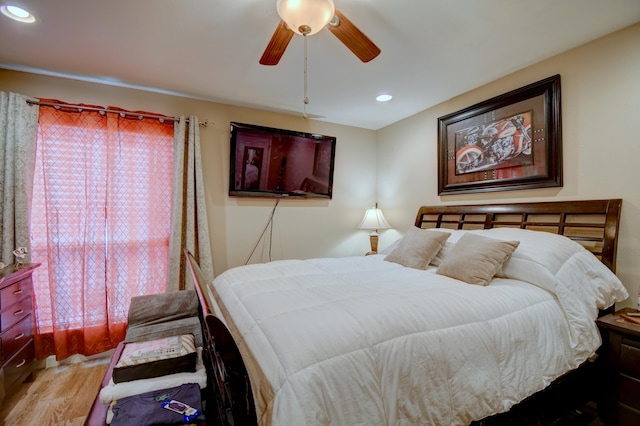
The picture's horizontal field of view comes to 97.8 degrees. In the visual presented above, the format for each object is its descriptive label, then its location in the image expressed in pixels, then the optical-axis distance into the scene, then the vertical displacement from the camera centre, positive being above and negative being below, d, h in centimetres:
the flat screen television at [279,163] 317 +60
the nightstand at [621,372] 151 -90
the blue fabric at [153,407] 114 -85
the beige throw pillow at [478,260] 183 -33
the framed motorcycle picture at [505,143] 223 +63
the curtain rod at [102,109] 239 +94
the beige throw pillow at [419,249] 236 -32
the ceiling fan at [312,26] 133 +98
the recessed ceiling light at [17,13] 165 +121
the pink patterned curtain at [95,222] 242 -9
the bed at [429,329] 95 -51
